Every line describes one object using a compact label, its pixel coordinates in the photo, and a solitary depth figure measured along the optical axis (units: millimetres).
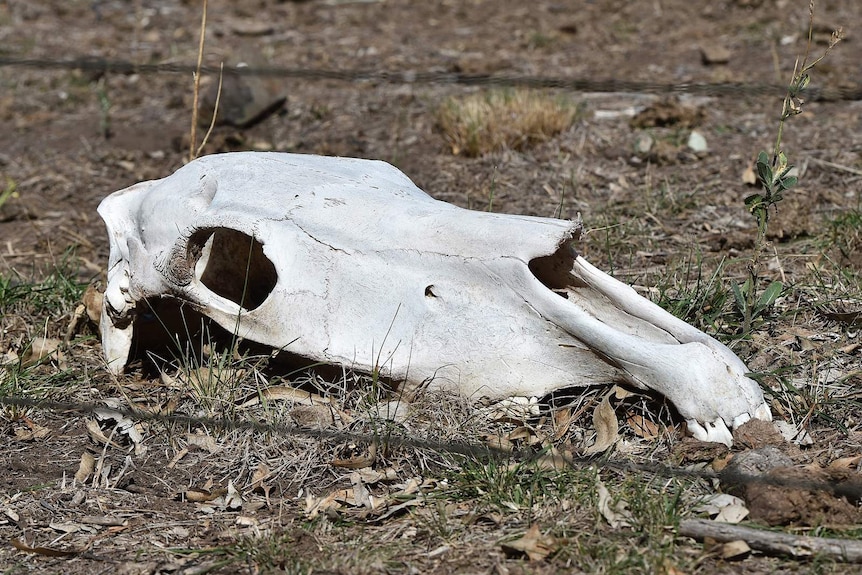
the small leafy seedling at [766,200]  6543
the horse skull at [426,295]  6148
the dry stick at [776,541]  5102
